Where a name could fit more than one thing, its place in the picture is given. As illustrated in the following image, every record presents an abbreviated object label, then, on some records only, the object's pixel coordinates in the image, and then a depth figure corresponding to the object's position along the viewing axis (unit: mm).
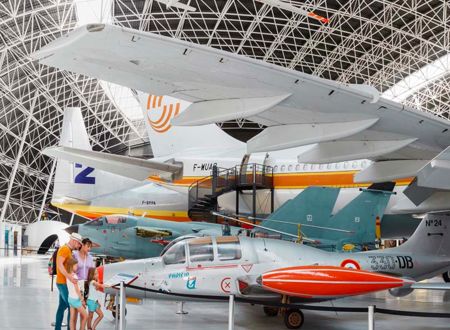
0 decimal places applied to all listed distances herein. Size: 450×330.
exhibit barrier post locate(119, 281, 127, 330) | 9797
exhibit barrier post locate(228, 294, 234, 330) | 9073
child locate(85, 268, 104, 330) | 10016
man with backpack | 9484
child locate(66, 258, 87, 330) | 9352
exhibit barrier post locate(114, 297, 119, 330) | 10345
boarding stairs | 24391
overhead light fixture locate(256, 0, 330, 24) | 28372
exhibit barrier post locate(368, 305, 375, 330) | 8547
